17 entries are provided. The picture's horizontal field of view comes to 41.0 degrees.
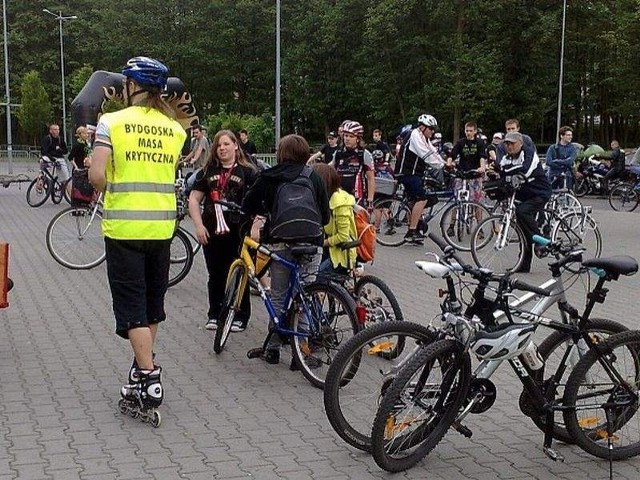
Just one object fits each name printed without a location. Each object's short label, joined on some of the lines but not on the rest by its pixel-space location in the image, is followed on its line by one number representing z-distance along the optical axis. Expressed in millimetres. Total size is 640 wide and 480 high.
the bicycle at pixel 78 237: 9805
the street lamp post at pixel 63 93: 52550
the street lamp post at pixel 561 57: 35562
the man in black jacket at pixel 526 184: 10094
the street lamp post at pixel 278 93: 27769
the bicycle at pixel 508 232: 10133
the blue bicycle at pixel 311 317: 5547
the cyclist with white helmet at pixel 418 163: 12062
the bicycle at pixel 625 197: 19703
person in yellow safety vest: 4637
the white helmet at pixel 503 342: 4102
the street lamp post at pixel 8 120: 31366
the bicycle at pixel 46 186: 18516
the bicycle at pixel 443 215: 11648
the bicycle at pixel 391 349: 4234
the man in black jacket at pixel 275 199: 5812
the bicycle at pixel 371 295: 6124
